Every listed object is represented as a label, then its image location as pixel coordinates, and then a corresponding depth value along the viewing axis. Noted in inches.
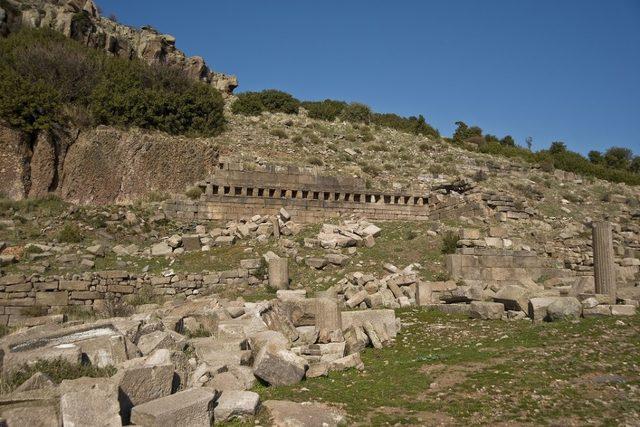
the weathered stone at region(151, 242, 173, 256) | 726.5
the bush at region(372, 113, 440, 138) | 1753.3
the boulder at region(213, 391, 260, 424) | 234.7
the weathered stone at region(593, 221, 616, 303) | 585.3
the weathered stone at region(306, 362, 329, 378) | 315.6
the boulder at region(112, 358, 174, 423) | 223.3
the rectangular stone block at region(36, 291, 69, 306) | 574.2
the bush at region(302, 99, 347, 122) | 1633.9
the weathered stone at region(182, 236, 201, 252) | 757.3
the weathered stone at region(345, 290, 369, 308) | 549.2
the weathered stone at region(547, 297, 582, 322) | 448.5
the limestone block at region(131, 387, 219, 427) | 207.2
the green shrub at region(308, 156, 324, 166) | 1180.5
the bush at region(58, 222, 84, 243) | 726.2
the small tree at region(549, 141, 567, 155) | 2043.8
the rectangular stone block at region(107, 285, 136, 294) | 606.2
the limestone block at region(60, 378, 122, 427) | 199.8
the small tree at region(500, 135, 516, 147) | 2135.2
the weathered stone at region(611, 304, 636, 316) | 454.2
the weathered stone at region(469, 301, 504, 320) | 501.0
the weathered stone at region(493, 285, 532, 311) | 501.7
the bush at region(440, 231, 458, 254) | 733.9
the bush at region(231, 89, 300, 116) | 1508.4
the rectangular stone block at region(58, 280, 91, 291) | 586.9
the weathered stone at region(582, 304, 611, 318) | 453.4
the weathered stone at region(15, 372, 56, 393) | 222.5
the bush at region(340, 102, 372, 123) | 1697.8
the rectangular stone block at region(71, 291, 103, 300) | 588.4
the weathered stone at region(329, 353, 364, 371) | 331.9
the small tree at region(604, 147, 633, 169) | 2112.7
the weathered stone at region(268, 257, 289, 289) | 625.0
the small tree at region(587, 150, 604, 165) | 2131.0
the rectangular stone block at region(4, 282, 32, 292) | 571.5
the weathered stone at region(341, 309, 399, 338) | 430.3
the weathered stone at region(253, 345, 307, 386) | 296.8
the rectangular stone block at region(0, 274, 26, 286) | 571.2
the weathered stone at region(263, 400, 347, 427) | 232.5
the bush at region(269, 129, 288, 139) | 1310.3
